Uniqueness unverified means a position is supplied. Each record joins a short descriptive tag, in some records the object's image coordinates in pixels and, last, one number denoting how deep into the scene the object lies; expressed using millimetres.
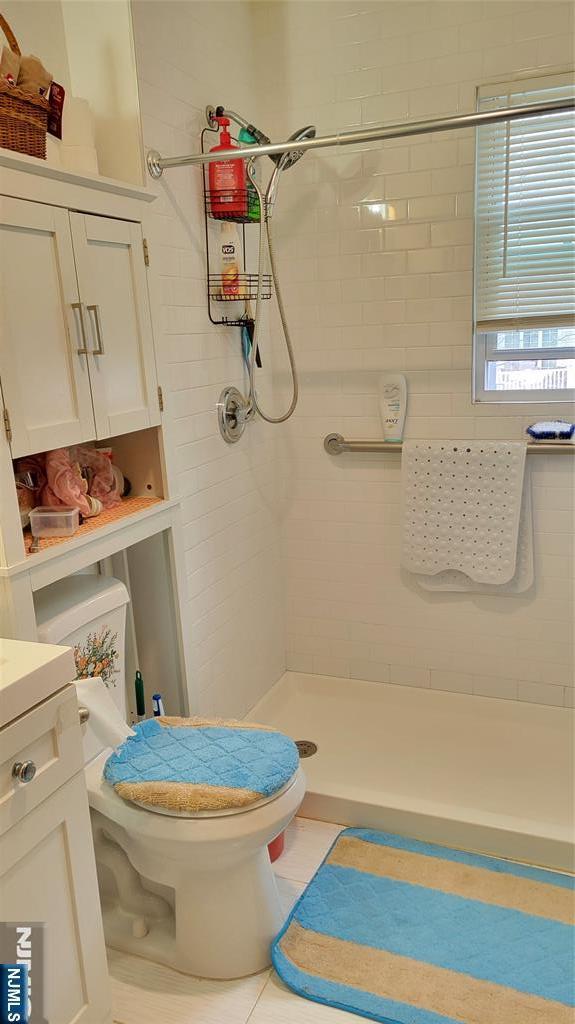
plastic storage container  1645
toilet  1622
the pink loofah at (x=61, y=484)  1704
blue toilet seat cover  1614
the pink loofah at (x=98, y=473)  1894
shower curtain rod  1576
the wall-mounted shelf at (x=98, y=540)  1552
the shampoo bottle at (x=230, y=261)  2316
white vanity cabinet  1228
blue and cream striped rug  1656
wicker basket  1441
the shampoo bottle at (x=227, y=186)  2211
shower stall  2188
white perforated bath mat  2525
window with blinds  2367
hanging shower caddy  2240
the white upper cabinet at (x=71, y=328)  1478
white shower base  2123
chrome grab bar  2439
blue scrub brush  2436
